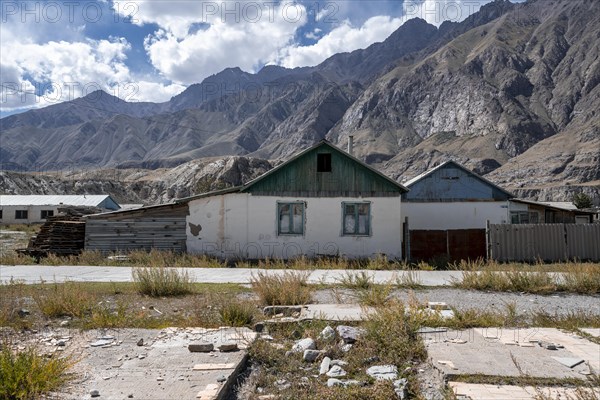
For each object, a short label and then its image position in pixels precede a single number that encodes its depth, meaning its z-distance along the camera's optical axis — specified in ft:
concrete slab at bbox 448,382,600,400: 16.37
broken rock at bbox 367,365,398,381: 19.45
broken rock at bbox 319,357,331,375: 20.36
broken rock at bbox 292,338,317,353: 22.70
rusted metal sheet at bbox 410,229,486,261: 70.85
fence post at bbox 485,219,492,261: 67.26
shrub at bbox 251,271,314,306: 32.32
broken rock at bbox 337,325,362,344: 23.77
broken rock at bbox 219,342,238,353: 21.77
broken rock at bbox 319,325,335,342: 23.74
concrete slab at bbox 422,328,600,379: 18.80
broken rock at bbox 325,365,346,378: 19.89
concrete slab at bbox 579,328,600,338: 24.21
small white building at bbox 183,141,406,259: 69.36
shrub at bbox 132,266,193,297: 36.32
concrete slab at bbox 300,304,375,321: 27.27
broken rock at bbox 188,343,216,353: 21.72
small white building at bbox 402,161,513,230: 92.58
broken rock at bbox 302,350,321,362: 21.65
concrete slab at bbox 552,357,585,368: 19.40
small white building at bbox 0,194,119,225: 201.14
